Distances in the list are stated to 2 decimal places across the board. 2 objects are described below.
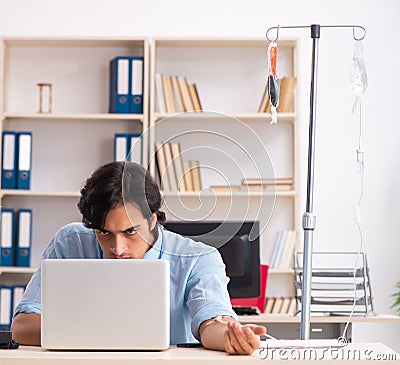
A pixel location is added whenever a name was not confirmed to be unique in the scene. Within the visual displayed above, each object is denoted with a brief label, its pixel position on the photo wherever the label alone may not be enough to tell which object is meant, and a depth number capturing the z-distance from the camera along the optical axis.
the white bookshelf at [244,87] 4.63
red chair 3.94
